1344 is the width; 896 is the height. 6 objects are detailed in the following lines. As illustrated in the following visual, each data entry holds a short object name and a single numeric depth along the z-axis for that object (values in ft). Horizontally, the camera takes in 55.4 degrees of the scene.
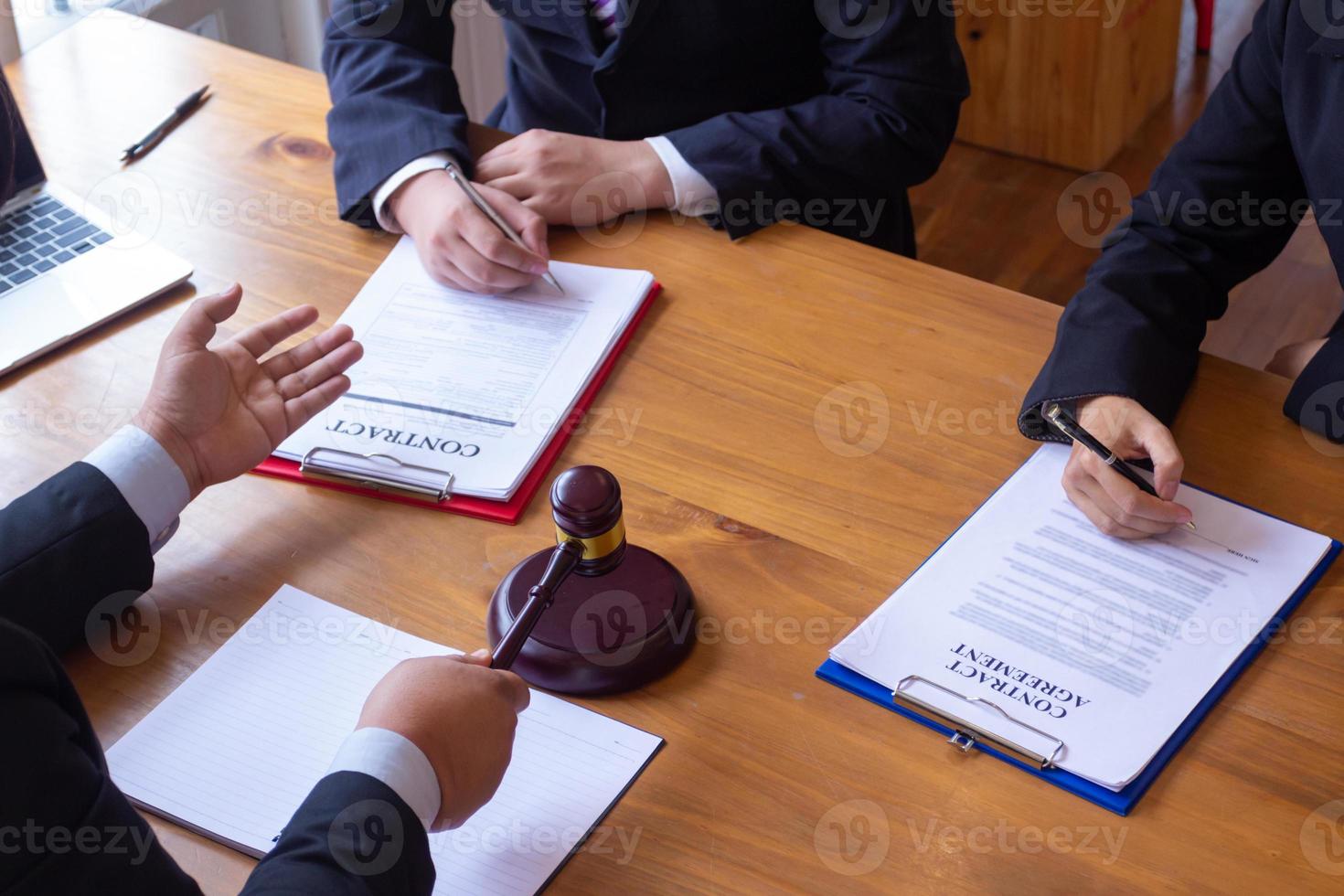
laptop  4.04
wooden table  2.64
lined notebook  2.64
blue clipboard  2.72
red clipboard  3.42
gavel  2.87
